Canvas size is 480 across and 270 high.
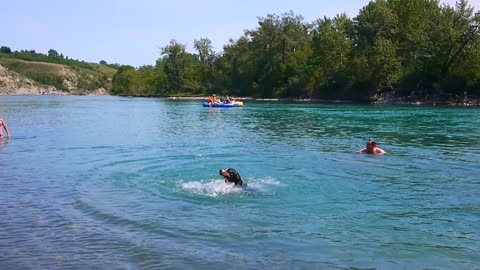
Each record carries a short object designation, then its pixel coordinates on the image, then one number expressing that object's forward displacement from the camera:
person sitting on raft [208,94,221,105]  71.91
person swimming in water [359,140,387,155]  22.22
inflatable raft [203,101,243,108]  68.69
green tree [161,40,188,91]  154.12
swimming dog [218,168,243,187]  14.81
